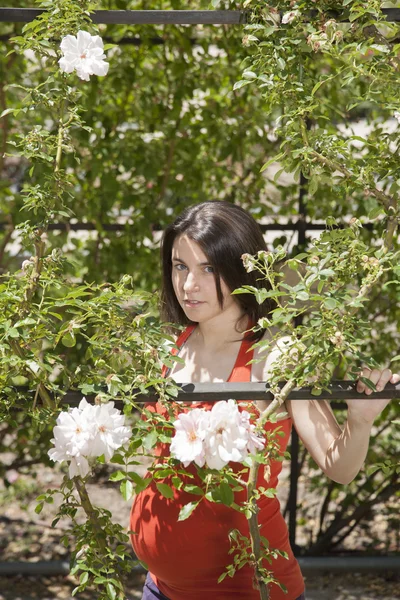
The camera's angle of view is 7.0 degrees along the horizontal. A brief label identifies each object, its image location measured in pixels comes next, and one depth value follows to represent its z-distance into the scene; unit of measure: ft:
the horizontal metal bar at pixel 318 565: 22.30
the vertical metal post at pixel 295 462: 21.67
